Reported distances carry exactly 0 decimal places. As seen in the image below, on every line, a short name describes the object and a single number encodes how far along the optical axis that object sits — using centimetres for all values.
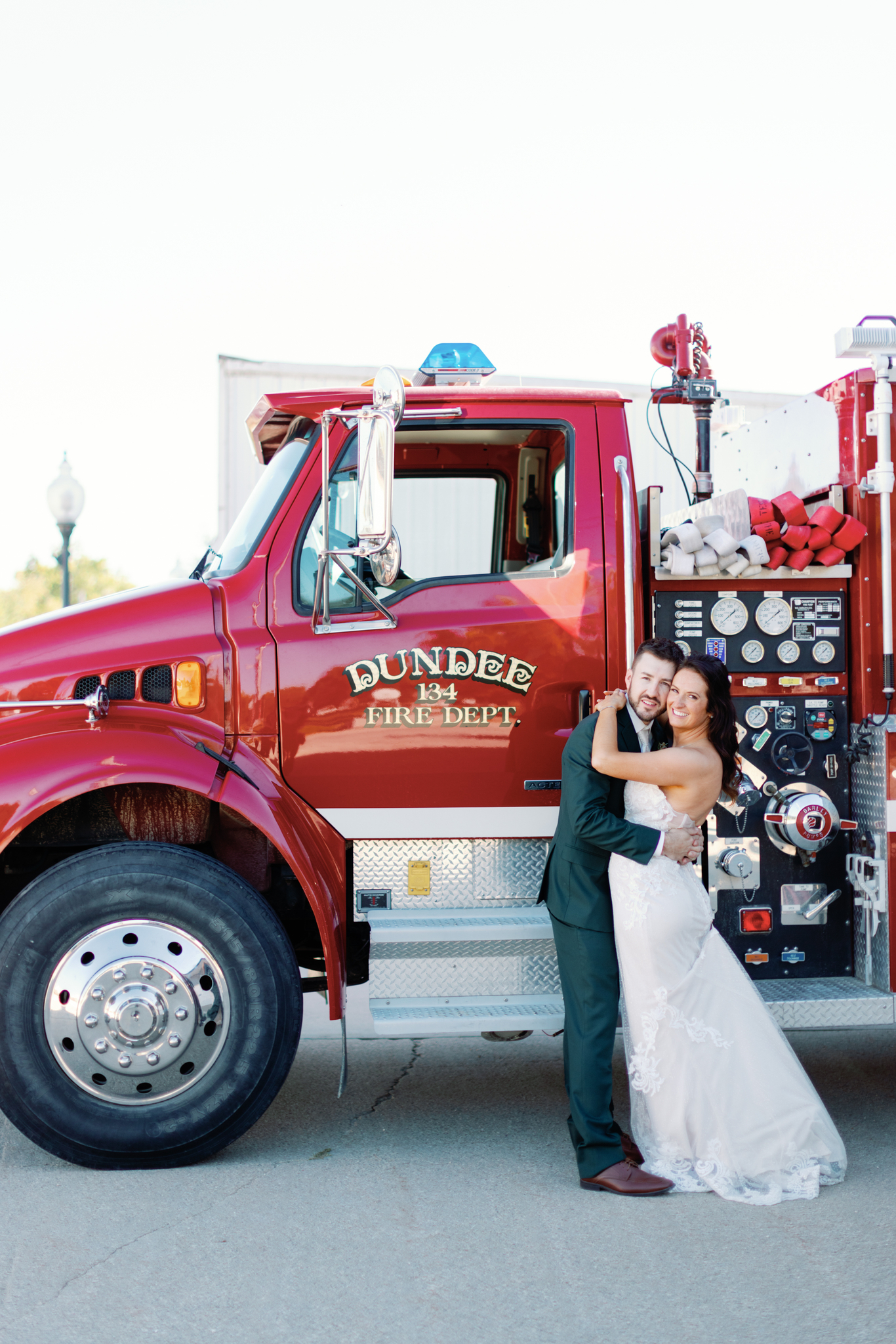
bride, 388
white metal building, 1091
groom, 393
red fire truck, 396
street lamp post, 1513
